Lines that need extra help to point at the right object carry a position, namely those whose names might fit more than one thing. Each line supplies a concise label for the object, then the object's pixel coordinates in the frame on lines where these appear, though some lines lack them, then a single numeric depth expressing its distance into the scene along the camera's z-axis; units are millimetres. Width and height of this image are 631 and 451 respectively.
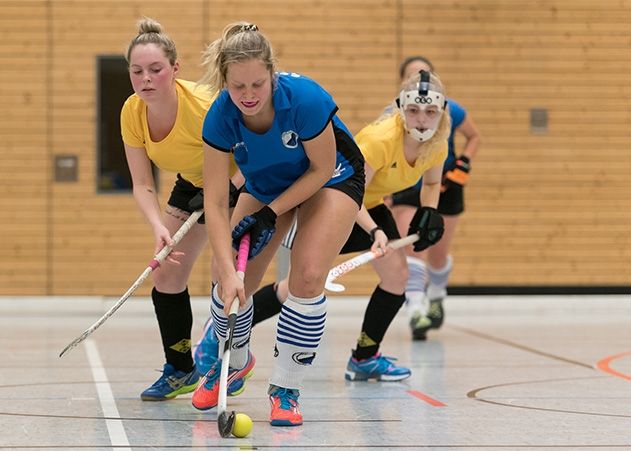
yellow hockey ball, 6832
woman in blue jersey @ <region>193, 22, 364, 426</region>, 7141
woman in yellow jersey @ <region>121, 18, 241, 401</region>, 8031
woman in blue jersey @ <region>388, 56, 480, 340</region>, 13531
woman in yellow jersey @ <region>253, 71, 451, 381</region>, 10078
